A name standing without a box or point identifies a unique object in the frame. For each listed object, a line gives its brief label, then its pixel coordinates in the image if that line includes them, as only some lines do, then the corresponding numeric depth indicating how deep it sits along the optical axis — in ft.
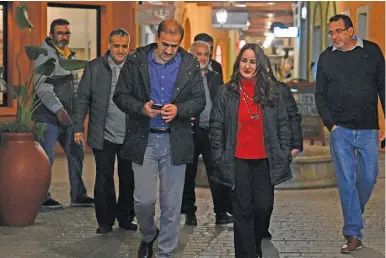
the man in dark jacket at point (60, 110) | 47.57
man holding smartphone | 33.77
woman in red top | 33.54
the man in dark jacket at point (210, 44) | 45.60
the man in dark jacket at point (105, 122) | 41.68
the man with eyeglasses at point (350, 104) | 38.20
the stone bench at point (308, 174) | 59.32
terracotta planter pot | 43.29
